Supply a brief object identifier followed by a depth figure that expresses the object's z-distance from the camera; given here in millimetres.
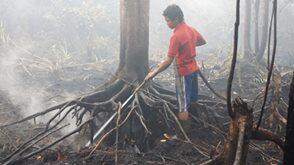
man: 4688
